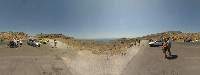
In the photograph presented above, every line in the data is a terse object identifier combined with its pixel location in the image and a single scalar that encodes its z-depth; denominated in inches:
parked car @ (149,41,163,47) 704.0
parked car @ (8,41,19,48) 712.9
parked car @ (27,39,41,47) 761.6
